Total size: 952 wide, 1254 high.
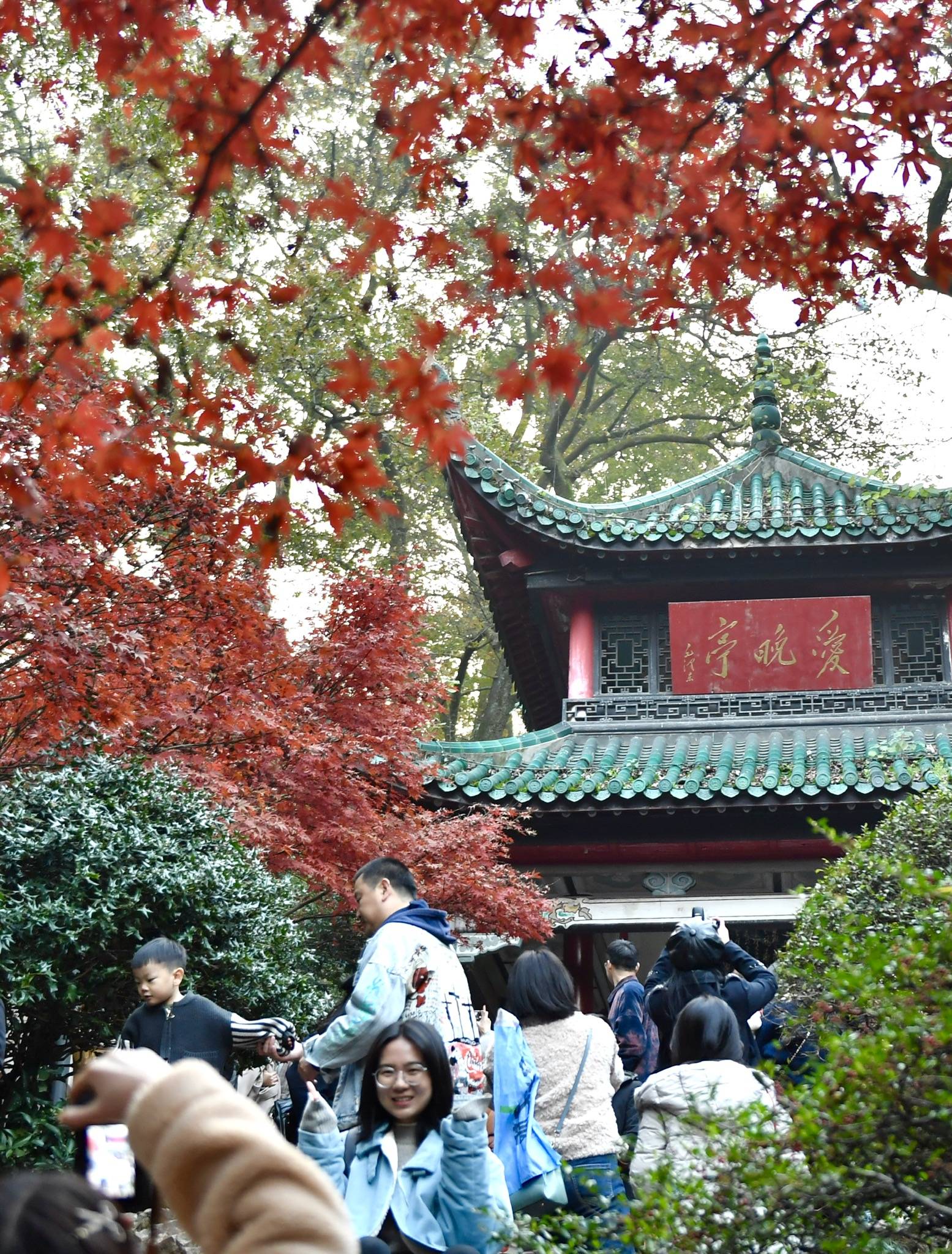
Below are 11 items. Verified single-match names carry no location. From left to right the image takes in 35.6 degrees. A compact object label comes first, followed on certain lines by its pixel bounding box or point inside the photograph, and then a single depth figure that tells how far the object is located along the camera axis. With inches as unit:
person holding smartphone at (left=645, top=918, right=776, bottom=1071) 258.7
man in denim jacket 189.0
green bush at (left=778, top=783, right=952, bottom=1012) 248.1
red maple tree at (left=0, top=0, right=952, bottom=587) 162.9
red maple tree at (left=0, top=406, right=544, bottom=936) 297.7
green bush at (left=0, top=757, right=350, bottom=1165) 270.5
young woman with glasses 160.4
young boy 226.5
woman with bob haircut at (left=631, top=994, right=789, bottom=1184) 185.9
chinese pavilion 475.5
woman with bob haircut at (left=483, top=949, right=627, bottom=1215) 221.3
